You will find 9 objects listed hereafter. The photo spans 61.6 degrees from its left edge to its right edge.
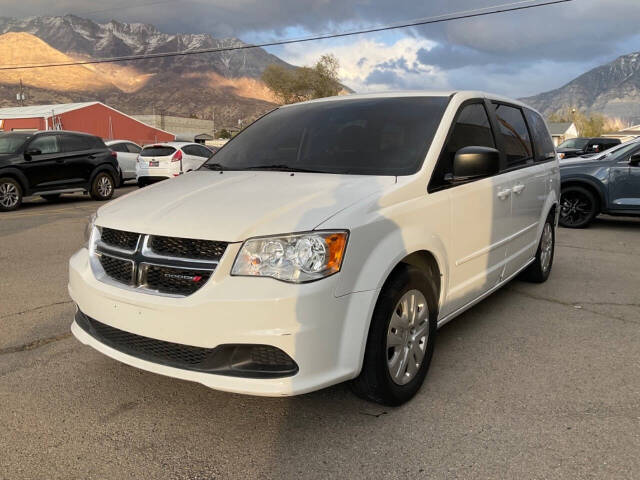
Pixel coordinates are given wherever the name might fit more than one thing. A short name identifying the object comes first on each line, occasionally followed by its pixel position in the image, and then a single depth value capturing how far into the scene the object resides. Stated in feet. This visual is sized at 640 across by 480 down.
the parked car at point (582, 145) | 66.53
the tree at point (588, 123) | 360.07
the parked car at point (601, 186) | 30.71
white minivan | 8.05
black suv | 38.14
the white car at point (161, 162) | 51.03
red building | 146.00
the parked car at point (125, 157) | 57.11
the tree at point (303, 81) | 286.25
